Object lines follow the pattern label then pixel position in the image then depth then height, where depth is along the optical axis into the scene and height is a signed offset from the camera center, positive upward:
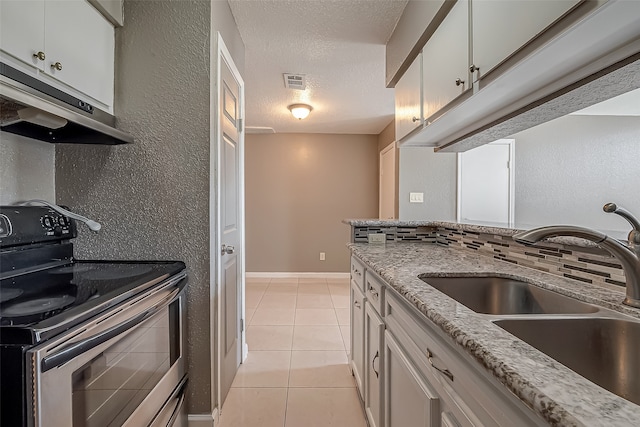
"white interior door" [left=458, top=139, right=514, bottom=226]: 3.43 +0.27
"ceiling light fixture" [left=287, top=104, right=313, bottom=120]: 3.72 +1.17
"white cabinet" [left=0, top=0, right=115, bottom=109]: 1.06 +0.65
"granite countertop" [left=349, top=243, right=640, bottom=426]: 0.39 -0.25
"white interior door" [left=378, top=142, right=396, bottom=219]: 4.28 +0.38
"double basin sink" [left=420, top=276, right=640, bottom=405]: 0.71 -0.32
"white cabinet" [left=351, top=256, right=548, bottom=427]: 0.55 -0.43
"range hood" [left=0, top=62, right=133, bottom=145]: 1.02 +0.34
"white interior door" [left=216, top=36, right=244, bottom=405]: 1.79 -0.09
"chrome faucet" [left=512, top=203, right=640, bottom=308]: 0.79 -0.10
